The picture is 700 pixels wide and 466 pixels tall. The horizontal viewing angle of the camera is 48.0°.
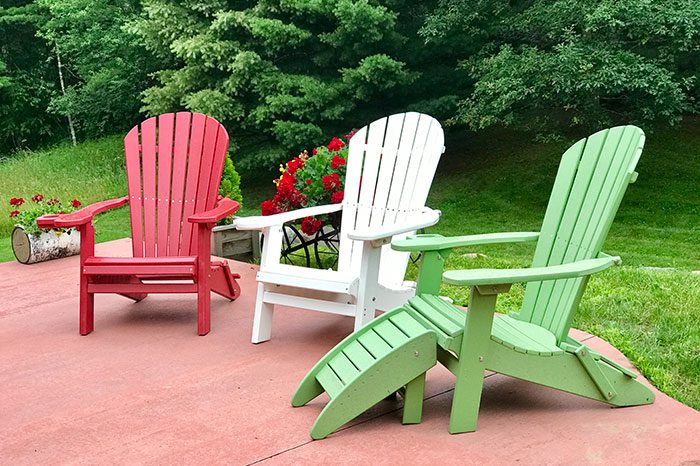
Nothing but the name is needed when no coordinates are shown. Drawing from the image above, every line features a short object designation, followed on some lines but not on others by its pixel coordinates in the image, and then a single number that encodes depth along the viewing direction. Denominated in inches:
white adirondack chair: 128.3
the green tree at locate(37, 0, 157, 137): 490.0
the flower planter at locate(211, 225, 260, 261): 206.1
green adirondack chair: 97.0
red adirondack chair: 157.6
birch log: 216.4
